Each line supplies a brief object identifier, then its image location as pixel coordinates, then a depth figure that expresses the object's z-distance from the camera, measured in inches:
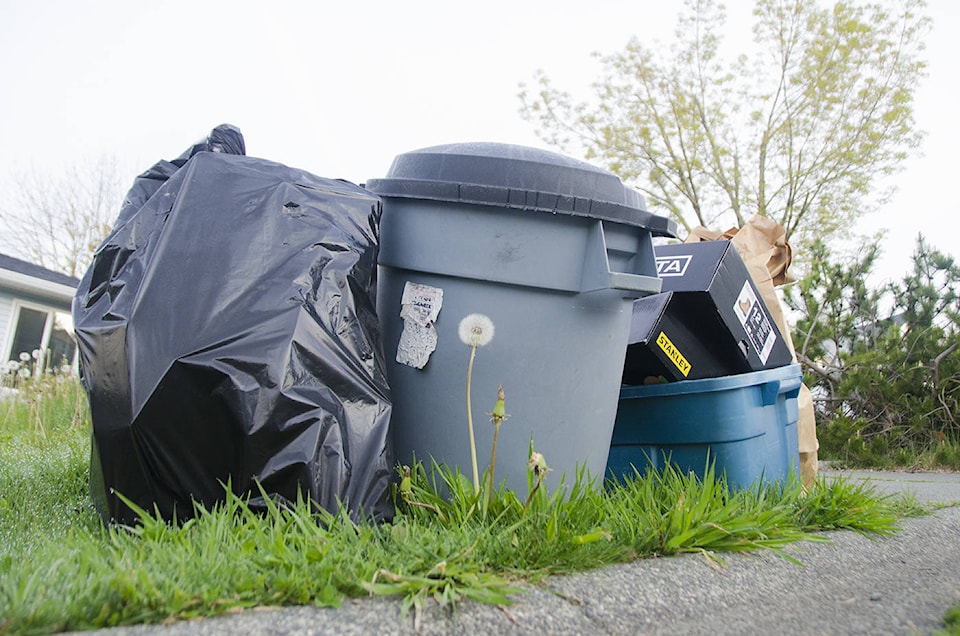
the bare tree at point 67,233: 858.1
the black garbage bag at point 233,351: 68.0
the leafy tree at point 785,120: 517.7
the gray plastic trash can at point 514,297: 80.8
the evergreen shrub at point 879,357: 257.3
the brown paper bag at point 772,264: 124.2
